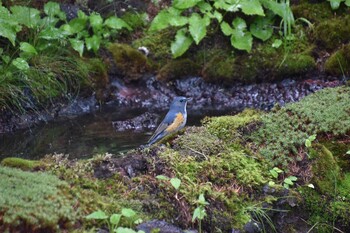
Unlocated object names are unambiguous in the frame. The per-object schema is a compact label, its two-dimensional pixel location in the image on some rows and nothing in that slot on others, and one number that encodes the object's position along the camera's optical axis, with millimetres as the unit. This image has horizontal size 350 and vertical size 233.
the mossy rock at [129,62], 19578
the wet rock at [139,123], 16734
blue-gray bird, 13187
